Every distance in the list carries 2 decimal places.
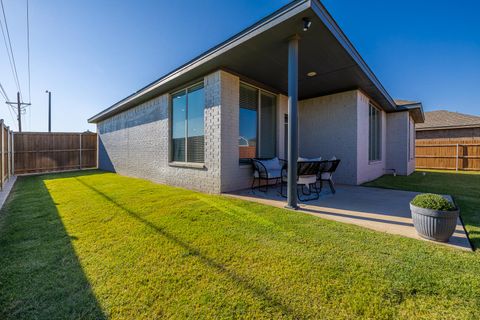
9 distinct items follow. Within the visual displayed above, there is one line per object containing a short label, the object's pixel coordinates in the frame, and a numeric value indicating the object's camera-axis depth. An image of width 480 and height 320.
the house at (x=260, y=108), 3.95
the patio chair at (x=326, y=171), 5.02
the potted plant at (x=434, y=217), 2.35
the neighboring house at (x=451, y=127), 12.89
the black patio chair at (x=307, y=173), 4.30
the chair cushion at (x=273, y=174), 5.29
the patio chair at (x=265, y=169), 5.34
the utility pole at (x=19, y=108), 16.17
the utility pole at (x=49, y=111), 19.89
